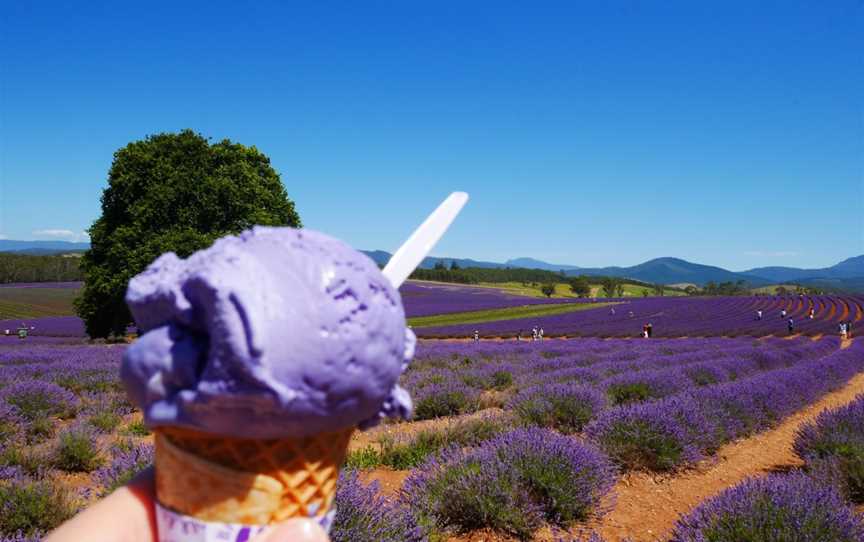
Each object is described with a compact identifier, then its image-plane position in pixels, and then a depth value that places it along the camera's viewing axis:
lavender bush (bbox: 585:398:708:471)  5.65
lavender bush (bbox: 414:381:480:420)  8.33
